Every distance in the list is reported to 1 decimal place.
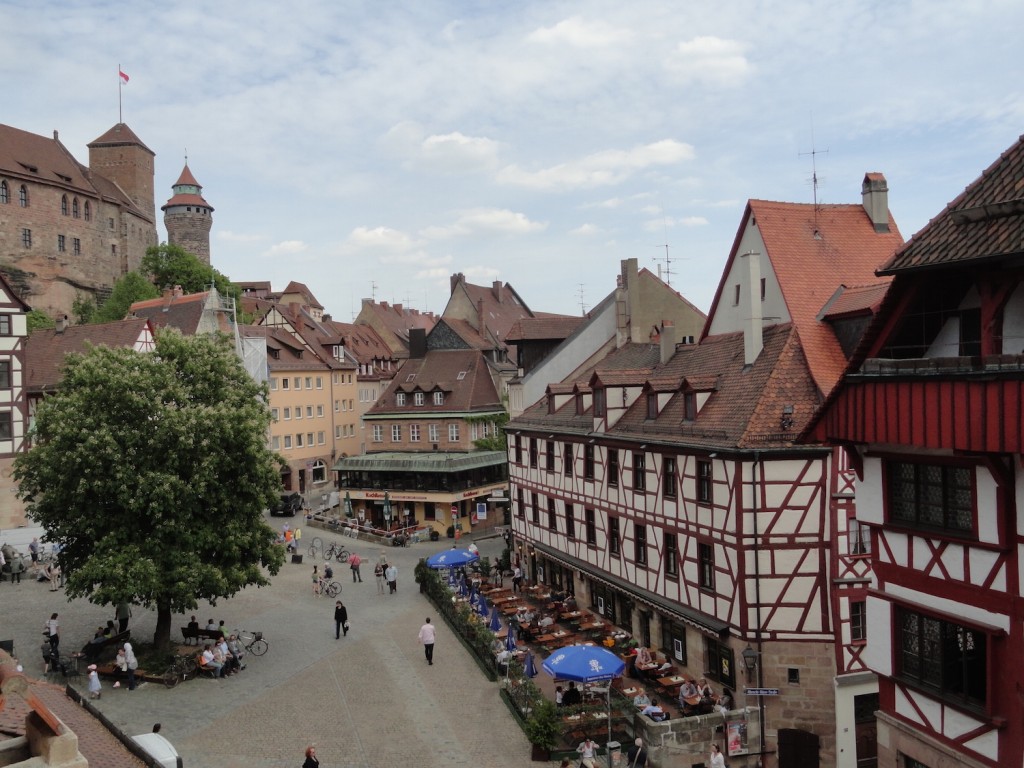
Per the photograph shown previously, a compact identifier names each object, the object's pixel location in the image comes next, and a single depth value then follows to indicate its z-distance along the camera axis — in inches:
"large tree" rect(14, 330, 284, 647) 890.7
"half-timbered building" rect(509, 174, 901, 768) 816.3
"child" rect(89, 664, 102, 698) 834.2
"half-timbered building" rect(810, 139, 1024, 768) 386.0
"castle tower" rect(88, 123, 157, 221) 4168.3
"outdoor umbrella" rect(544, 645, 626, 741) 773.9
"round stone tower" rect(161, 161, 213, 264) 4468.5
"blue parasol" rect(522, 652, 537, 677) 880.9
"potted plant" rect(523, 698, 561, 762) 724.0
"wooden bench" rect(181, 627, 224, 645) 1031.0
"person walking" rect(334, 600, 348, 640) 1067.9
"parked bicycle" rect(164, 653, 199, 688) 888.3
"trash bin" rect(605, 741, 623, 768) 727.1
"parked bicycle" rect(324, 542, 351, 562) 1592.0
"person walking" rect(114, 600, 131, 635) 1005.8
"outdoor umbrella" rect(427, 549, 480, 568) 1267.2
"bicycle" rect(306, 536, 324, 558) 1632.6
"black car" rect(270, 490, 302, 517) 2048.5
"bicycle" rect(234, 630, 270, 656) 1006.4
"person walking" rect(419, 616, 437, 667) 970.7
